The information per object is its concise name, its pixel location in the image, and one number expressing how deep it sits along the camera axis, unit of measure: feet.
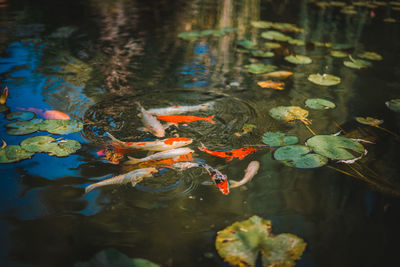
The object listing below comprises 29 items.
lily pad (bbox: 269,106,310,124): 6.34
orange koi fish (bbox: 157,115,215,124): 6.22
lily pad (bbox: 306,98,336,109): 6.82
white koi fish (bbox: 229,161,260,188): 4.78
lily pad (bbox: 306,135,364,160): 5.12
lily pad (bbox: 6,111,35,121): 6.06
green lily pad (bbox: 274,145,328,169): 5.01
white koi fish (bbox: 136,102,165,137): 5.77
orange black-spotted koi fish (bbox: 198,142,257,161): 5.32
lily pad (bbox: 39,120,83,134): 5.70
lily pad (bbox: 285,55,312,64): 9.16
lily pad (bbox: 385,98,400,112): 6.92
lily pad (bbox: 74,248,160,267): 3.47
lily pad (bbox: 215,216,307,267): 3.55
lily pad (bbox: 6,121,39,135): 5.63
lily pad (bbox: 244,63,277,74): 8.56
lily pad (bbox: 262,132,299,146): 5.49
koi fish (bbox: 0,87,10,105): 6.61
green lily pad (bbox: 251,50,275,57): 9.66
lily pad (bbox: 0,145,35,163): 5.01
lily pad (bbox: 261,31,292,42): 10.97
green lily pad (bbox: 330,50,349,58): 9.81
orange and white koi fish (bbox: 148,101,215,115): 6.41
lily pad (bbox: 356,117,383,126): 6.29
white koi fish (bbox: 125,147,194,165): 5.02
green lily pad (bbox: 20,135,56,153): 5.19
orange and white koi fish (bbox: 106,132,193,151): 5.28
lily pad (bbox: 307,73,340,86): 7.91
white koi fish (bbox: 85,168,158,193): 4.62
